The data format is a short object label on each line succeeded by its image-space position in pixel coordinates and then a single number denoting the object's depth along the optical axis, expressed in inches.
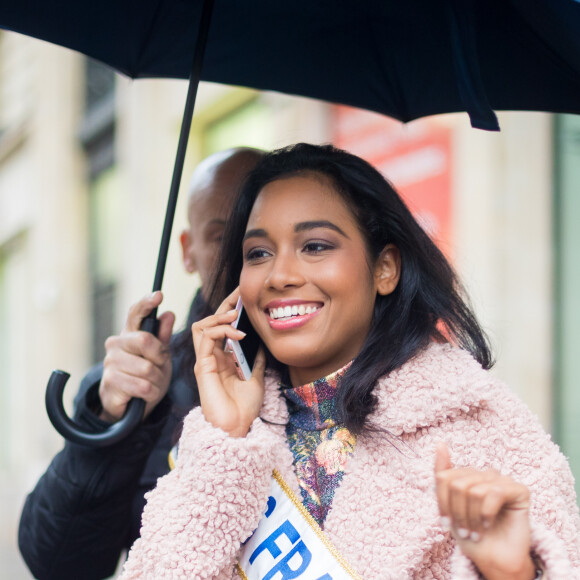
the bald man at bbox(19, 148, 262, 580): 89.7
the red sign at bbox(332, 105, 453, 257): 193.9
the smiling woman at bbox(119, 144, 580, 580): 67.4
